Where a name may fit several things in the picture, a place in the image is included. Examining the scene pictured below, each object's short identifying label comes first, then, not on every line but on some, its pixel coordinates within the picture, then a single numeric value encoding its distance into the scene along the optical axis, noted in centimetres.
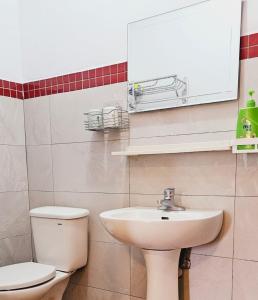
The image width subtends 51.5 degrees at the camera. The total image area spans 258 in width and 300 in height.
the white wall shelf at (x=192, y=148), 109
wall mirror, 123
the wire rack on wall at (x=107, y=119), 146
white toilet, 147
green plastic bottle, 111
